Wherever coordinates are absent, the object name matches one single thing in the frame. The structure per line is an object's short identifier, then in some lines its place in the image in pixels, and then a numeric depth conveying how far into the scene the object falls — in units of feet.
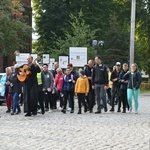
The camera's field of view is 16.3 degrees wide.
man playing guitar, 57.67
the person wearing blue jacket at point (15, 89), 61.98
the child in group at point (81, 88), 62.95
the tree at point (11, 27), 100.94
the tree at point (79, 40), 135.64
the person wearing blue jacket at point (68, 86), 63.67
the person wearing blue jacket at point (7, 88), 65.31
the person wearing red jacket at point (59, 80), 69.62
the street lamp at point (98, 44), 137.92
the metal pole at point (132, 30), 118.01
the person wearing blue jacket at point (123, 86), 64.39
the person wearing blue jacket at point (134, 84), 62.59
